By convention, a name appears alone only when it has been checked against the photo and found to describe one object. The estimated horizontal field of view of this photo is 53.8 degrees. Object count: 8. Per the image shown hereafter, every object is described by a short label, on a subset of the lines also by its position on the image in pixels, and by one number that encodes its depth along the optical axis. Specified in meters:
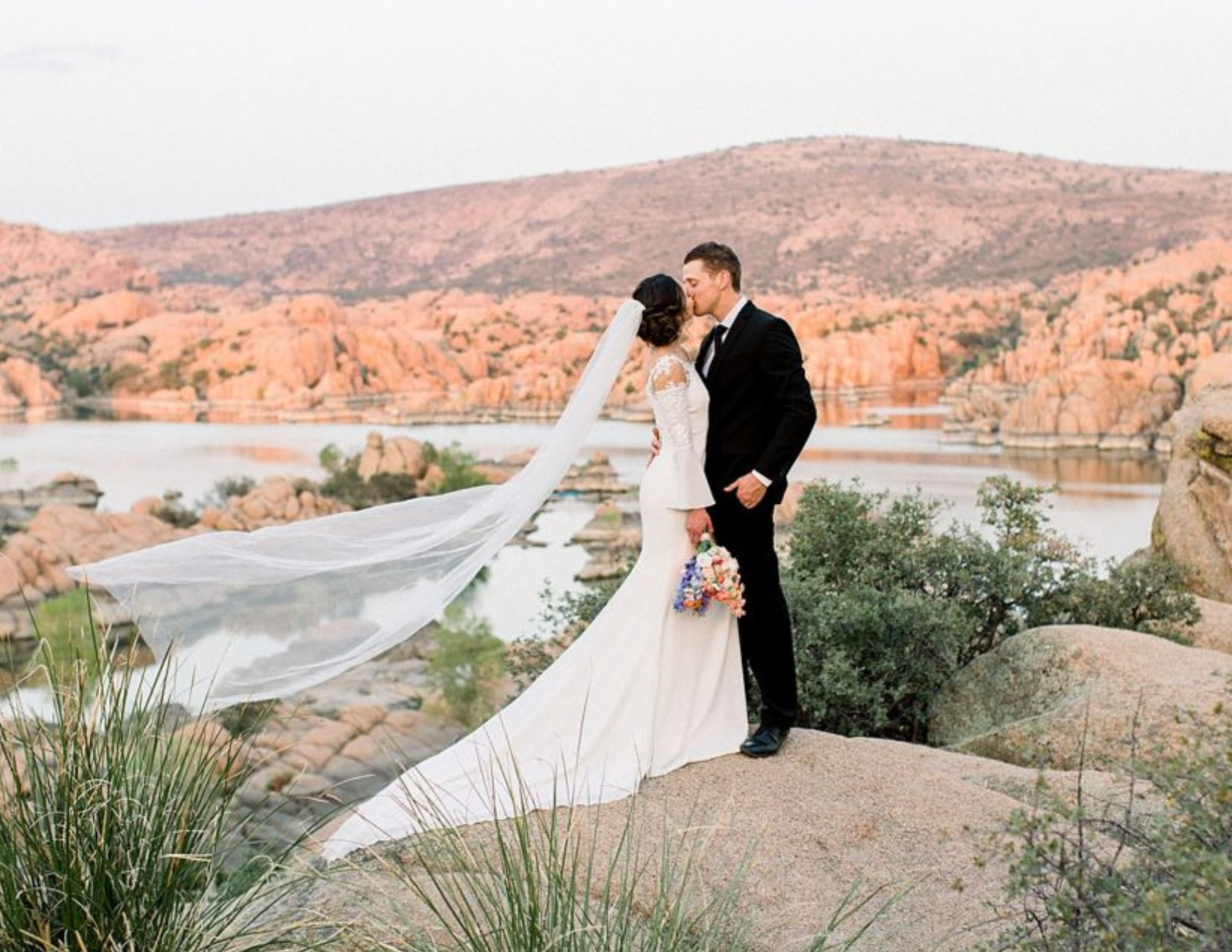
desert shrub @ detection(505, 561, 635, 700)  7.05
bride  4.46
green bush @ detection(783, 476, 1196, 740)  6.38
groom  4.52
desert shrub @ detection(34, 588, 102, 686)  3.09
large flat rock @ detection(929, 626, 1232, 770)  5.48
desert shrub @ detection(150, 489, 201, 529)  36.00
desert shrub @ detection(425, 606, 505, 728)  15.89
